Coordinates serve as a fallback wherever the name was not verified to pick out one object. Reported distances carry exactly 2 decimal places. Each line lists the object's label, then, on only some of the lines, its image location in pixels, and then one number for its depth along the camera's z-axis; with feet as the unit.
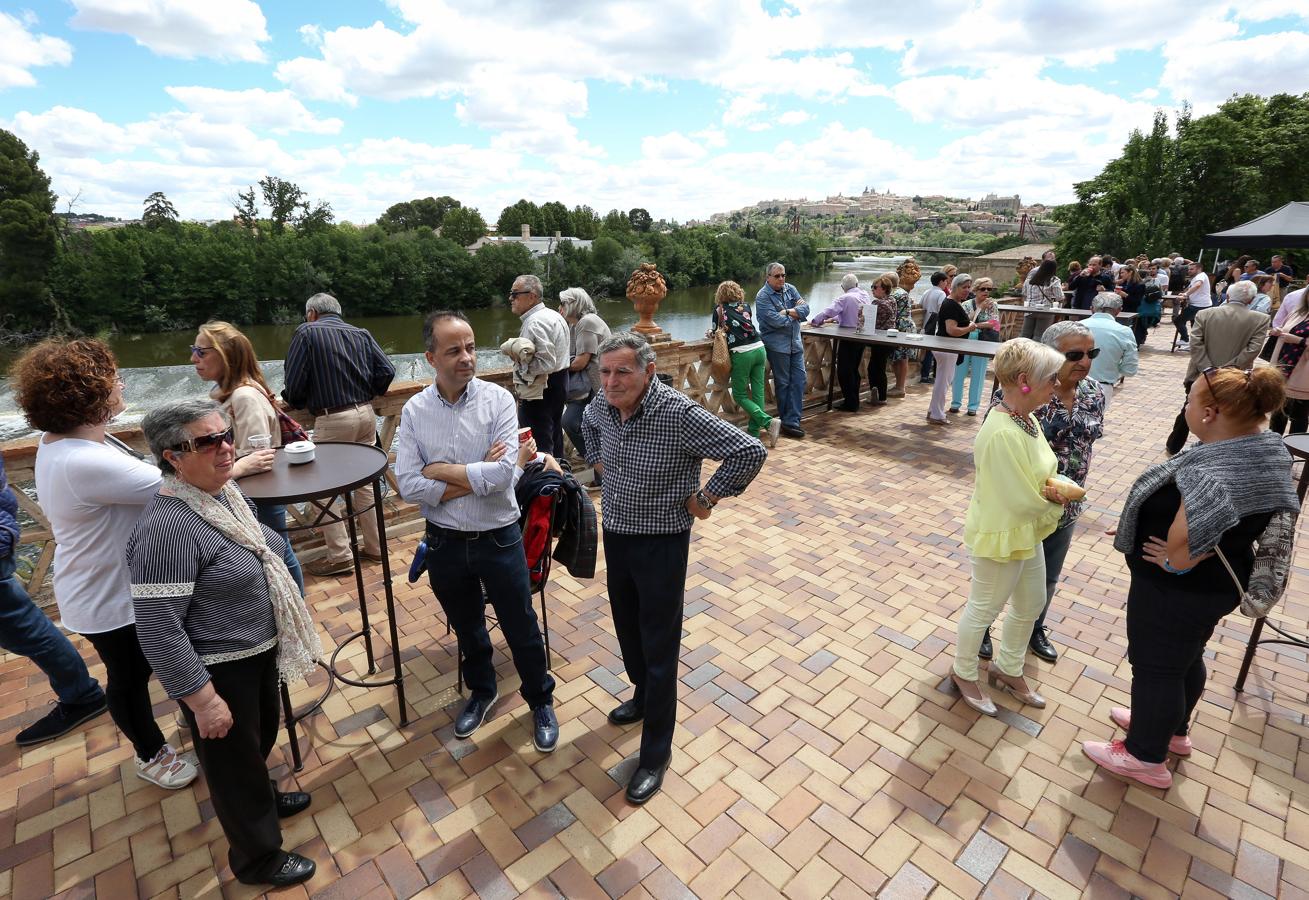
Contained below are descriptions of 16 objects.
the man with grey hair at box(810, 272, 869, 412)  23.73
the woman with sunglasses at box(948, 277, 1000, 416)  23.68
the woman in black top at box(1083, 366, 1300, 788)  6.39
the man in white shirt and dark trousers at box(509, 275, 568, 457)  14.64
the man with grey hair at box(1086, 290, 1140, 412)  14.97
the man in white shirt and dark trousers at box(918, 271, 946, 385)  25.02
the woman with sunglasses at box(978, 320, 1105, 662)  9.17
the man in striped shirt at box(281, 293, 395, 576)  11.93
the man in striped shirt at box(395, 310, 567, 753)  7.63
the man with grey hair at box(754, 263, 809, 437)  20.90
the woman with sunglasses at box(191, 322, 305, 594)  9.48
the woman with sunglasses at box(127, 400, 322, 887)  5.32
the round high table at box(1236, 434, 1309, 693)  9.29
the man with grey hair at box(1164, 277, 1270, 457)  17.28
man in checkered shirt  7.00
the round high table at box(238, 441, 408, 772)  7.20
